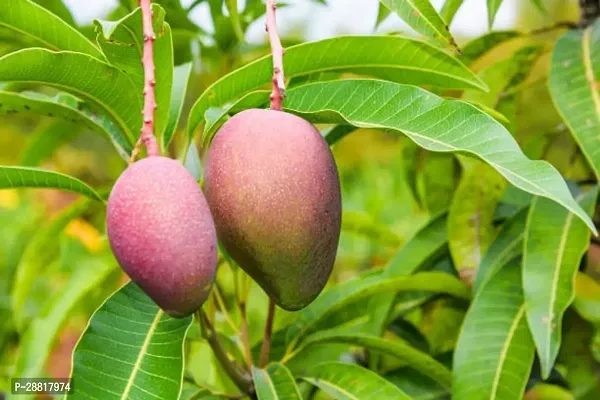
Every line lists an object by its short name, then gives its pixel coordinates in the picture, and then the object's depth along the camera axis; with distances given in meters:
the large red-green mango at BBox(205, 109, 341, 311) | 0.93
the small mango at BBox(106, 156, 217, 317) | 0.90
